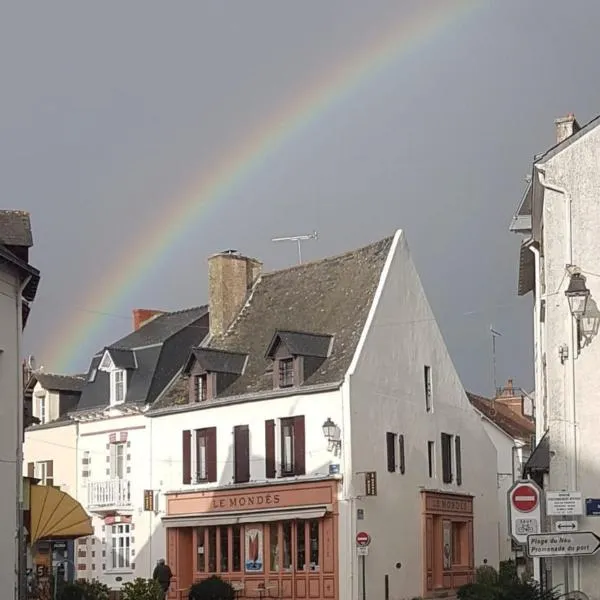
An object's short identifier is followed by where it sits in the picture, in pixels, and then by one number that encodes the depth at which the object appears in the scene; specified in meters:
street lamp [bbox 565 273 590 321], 23.42
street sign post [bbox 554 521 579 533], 21.81
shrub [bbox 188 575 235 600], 36.19
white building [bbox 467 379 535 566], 54.38
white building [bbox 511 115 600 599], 24.98
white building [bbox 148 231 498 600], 40.06
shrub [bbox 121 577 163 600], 29.30
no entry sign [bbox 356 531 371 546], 37.66
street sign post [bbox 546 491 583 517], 21.34
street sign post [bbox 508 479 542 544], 19.12
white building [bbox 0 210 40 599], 23.73
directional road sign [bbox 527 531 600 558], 20.30
